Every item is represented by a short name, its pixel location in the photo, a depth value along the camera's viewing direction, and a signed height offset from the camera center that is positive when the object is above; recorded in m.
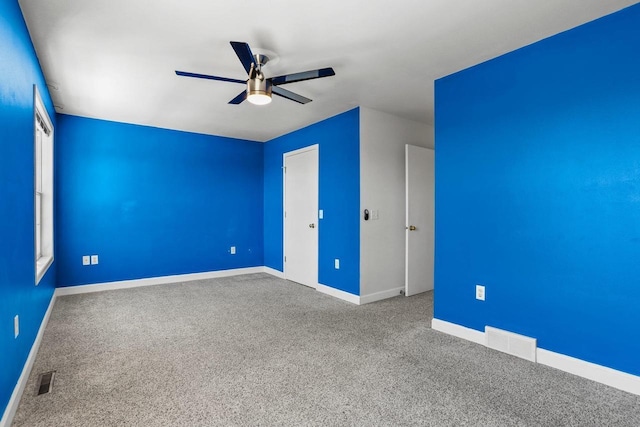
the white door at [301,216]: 4.76 -0.07
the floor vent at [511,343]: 2.47 -1.02
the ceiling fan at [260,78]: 2.47 +1.04
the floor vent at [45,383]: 2.06 -1.10
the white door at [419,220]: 4.23 -0.11
